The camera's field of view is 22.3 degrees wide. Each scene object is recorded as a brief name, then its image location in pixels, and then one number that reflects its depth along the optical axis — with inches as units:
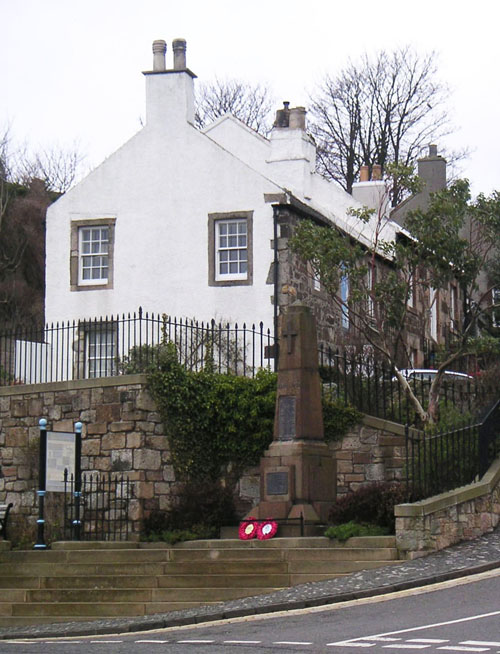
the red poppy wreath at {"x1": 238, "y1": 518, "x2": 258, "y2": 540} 794.2
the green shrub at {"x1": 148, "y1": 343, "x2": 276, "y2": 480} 892.0
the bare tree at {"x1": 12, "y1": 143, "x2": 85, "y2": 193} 1848.4
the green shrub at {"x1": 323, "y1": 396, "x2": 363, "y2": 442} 876.6
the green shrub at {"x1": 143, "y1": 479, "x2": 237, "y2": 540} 849.5
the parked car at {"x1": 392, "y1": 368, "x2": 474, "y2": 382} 1050.0
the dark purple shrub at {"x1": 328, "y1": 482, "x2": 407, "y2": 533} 761.6
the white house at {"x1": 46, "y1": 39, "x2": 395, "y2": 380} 1169.4
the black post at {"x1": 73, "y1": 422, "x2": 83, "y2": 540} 821.9
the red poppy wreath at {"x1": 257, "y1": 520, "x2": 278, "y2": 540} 788.0
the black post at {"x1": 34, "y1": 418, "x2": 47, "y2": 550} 797.2
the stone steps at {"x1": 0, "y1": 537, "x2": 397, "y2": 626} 690.2
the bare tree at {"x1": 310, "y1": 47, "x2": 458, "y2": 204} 1806.1
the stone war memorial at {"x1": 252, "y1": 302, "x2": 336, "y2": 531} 810.8
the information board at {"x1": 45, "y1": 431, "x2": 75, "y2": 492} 808.9
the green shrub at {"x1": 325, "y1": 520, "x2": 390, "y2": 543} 740.6
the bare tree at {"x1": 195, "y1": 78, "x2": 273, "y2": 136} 1857.8
